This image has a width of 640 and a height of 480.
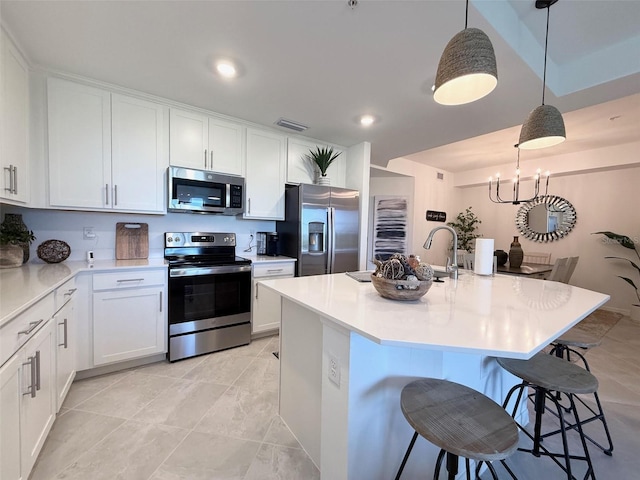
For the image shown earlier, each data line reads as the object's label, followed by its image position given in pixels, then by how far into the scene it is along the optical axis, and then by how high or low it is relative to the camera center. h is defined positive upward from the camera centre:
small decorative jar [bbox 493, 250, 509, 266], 3.96 -0.32
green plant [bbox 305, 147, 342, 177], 3.40 +0.97
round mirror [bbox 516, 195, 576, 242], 4.93 +0.36
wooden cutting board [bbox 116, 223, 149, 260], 2.63 -0.13
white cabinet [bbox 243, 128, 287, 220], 3.08 +0.68
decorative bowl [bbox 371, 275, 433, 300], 1.22 -0.25
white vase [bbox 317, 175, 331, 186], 3.40 +0.67
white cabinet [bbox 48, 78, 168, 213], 2.16 +0.68
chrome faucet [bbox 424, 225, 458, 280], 1.75 -0.21
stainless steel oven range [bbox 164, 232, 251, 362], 2.42 -0.66
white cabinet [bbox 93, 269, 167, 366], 2.12 -0.73
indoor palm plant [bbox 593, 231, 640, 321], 4.00 -0.30
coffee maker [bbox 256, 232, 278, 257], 3.43 -0.16
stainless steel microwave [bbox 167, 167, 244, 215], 2.61 +0.40
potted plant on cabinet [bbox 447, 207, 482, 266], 6.19 +0.17
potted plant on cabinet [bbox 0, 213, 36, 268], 1.91 -0.10
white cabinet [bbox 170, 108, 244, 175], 2.65 +0.92
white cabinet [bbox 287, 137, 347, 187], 3.35 +0.89
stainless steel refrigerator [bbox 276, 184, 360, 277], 3.10 +0.04
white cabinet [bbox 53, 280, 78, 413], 1.66 -0.77
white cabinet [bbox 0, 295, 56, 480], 1.03 -0.73
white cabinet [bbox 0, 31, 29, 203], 1.66 +0.70
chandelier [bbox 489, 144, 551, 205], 5.02 +0.84
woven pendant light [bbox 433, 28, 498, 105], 1.06 +0.72
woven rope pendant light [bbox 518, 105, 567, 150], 1.64 +0.69
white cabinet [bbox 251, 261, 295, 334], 2.86 -0.76
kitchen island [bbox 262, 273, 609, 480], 0.89 -0.52
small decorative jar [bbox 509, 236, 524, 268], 3.76 -0.28
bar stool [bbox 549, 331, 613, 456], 1.54 -0.63
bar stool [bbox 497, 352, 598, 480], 1.21 -0.67
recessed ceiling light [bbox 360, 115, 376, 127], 2.77 +1.21
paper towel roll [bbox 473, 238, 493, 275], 2.11 -0.17
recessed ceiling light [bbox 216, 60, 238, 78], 1.96 +1.23
